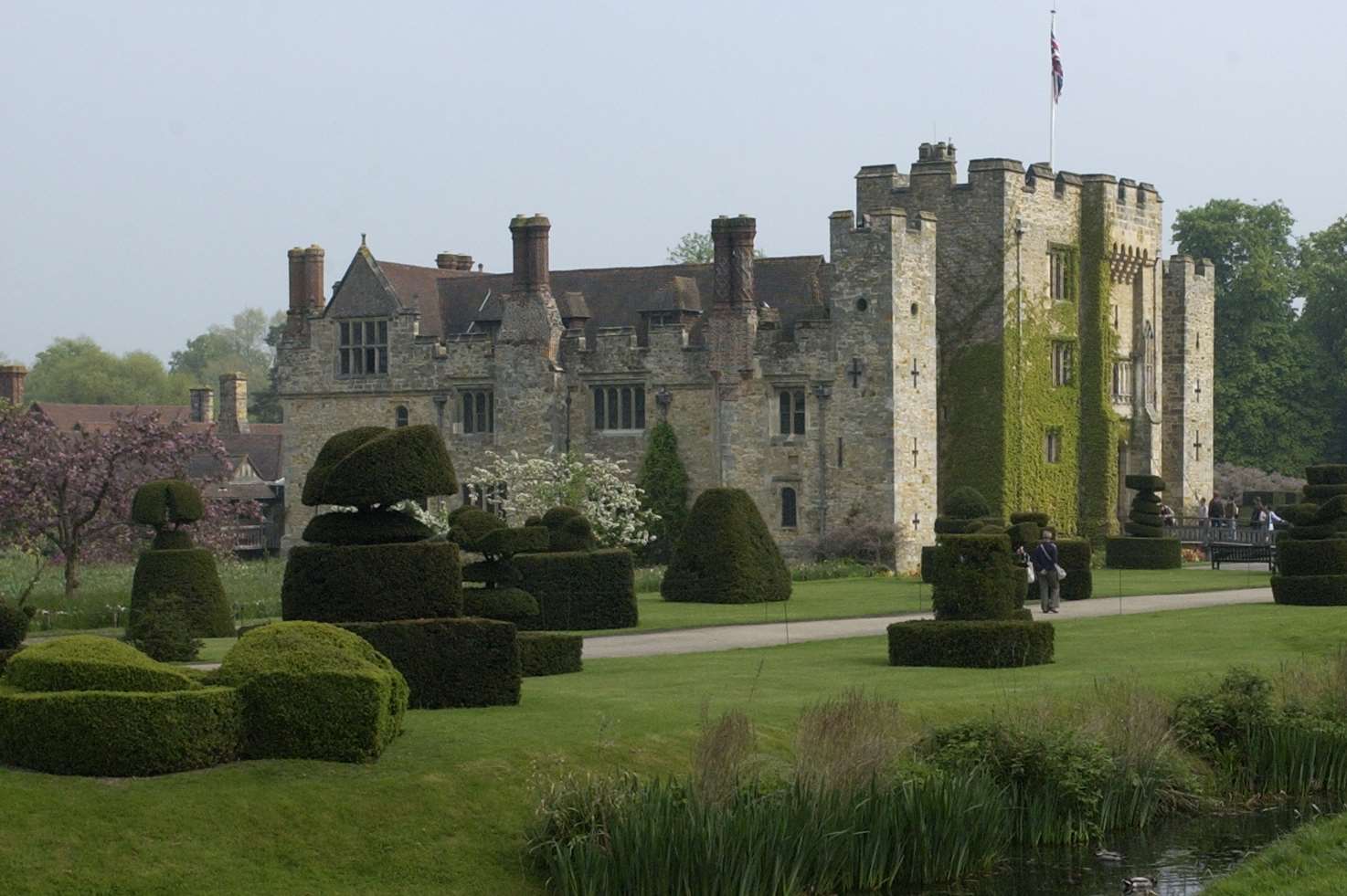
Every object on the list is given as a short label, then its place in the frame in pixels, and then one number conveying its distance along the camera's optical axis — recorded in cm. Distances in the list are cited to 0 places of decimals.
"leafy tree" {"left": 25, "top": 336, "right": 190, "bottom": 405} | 12369
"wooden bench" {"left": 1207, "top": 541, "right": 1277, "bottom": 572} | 5319
